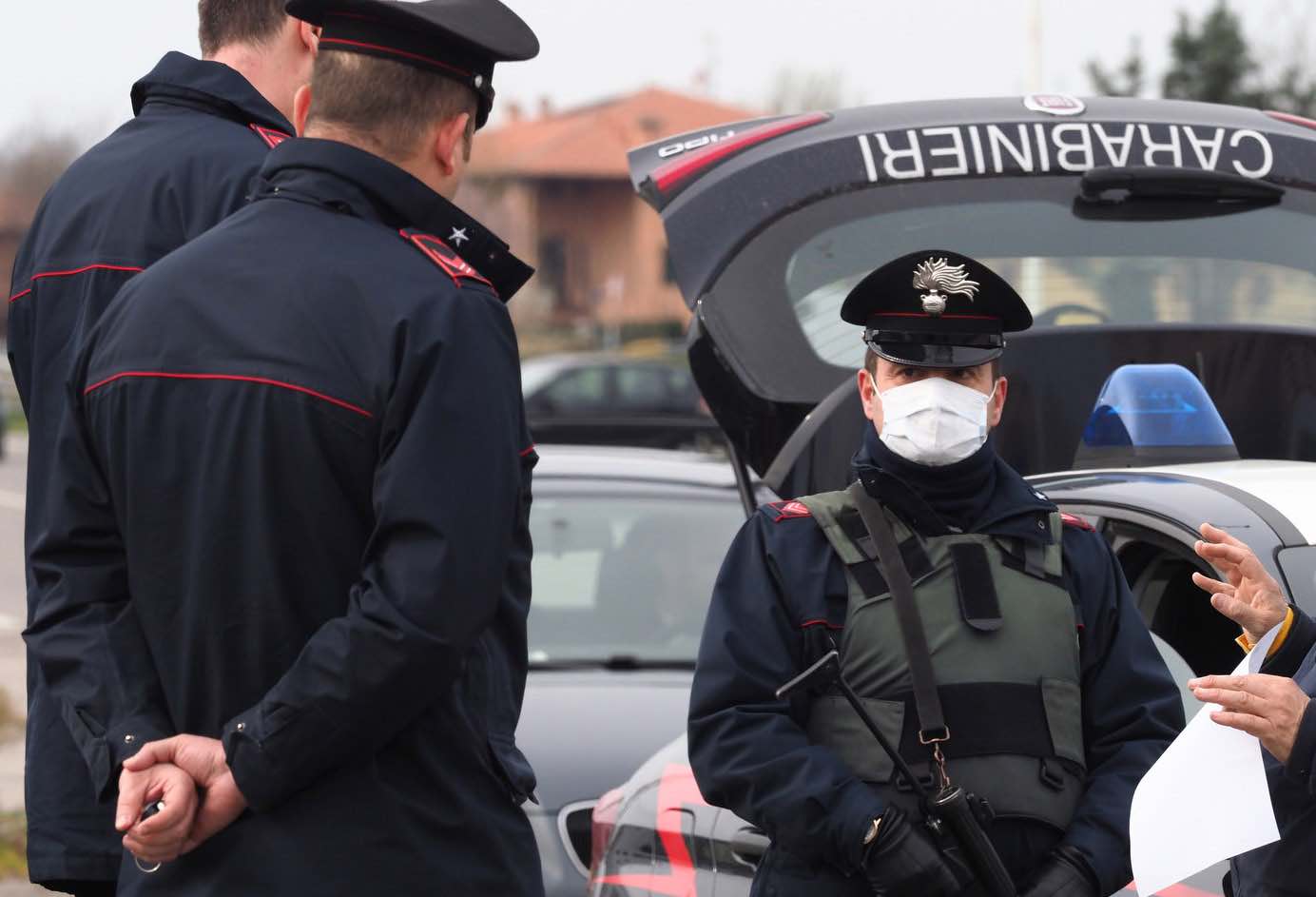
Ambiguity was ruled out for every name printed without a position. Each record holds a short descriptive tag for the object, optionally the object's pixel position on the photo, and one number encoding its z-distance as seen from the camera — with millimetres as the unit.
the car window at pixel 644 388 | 49781
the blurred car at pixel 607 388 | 47906
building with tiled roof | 128500
